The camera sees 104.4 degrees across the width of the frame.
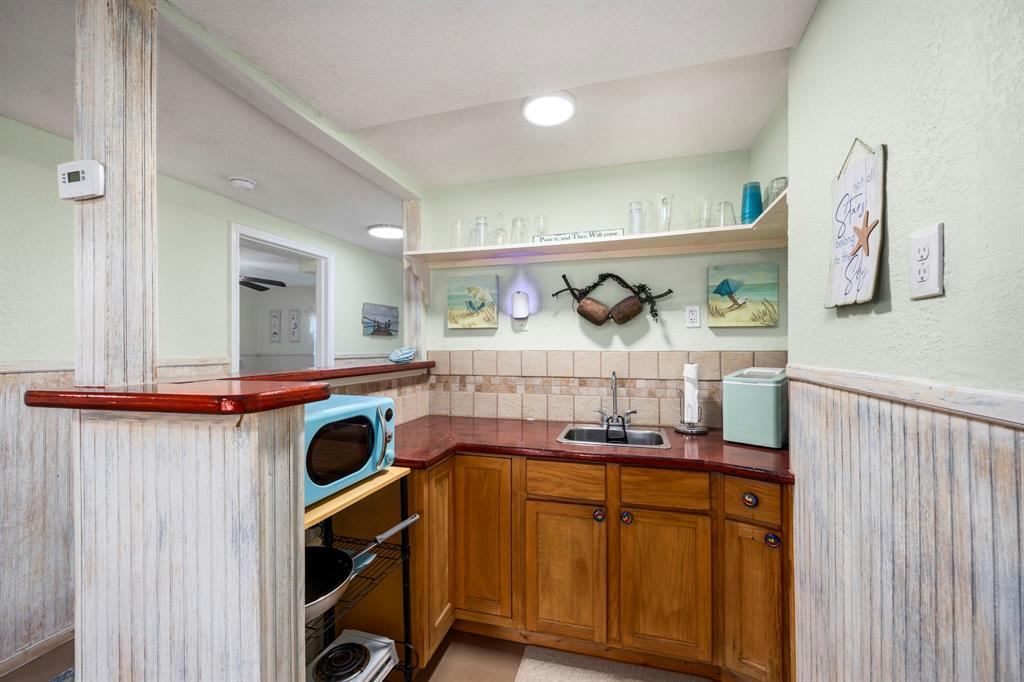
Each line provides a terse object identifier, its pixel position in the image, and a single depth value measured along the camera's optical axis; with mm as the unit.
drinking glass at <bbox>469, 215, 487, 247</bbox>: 2395
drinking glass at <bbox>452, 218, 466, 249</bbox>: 2465
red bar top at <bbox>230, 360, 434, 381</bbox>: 1552
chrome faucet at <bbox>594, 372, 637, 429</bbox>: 2113
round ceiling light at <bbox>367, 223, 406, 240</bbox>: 3773
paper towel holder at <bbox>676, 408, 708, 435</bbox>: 2014
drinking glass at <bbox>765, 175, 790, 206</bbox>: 1625
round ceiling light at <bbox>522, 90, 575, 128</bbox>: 1694
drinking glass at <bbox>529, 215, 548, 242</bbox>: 2398
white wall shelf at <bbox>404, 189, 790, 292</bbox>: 1888
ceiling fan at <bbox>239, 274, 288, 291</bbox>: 5252
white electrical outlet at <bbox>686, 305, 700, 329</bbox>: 2211
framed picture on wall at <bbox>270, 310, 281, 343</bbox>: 7051
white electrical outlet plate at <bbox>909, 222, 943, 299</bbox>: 747
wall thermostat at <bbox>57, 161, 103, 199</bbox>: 926
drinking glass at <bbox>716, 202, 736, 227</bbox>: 1994
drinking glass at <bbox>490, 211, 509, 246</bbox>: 2434
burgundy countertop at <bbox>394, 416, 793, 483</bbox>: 1528
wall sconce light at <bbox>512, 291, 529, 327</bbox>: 2486
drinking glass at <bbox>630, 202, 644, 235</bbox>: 2156
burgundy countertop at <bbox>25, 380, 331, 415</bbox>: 739
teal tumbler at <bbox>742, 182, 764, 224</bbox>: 1852
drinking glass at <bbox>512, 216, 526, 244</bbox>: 2363
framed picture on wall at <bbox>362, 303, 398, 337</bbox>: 4705
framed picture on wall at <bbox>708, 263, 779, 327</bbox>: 2086
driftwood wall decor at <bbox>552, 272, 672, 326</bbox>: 2266
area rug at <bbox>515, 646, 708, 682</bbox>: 1639
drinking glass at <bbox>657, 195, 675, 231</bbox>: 2094
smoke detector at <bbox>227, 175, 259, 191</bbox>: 2639
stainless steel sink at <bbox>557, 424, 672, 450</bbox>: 2057
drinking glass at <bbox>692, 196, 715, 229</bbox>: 2047
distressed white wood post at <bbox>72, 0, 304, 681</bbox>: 792
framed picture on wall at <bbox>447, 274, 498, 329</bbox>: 2559
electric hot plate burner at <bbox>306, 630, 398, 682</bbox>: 1320
